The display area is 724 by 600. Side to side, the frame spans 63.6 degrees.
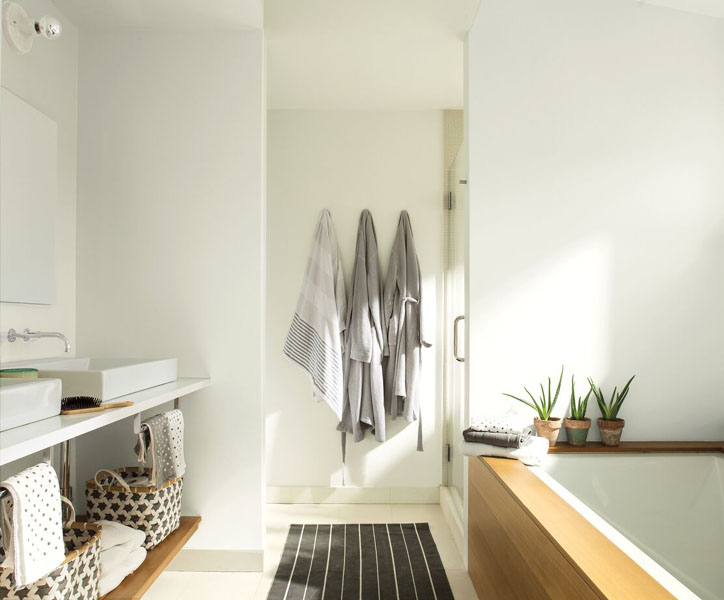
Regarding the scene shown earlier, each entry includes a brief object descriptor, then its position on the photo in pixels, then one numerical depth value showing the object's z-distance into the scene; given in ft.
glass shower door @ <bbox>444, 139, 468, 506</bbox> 9.51
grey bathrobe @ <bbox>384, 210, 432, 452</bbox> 10.58
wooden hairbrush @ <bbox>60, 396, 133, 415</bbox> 5.38
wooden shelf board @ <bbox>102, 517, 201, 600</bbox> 5.70
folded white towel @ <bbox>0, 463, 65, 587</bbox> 4.13
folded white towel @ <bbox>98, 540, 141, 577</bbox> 5.73
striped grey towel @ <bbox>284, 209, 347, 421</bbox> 10.11
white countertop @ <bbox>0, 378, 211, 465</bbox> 4.15
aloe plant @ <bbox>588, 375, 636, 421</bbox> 7.80
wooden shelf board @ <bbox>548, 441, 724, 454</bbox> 7.48
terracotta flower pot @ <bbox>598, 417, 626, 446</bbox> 7.63
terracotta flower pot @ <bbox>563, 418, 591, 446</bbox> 7.66
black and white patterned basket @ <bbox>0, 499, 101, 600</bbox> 4.55
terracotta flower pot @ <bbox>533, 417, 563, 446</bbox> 7.59
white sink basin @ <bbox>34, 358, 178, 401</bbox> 5.74
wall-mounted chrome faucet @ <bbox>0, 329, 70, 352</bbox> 6.25
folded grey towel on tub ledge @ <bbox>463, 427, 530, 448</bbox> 6.89
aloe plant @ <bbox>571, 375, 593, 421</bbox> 7.79
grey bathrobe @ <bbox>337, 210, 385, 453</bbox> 10.46
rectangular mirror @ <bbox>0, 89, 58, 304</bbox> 6.34
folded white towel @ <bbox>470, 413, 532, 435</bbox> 7.08
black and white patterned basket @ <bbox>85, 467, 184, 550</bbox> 6.70
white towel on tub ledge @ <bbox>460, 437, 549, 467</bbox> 6.80
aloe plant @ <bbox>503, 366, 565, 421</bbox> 7.77
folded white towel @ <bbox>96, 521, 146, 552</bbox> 6.00
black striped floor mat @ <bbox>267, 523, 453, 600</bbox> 7.48
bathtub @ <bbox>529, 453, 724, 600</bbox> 6.81
